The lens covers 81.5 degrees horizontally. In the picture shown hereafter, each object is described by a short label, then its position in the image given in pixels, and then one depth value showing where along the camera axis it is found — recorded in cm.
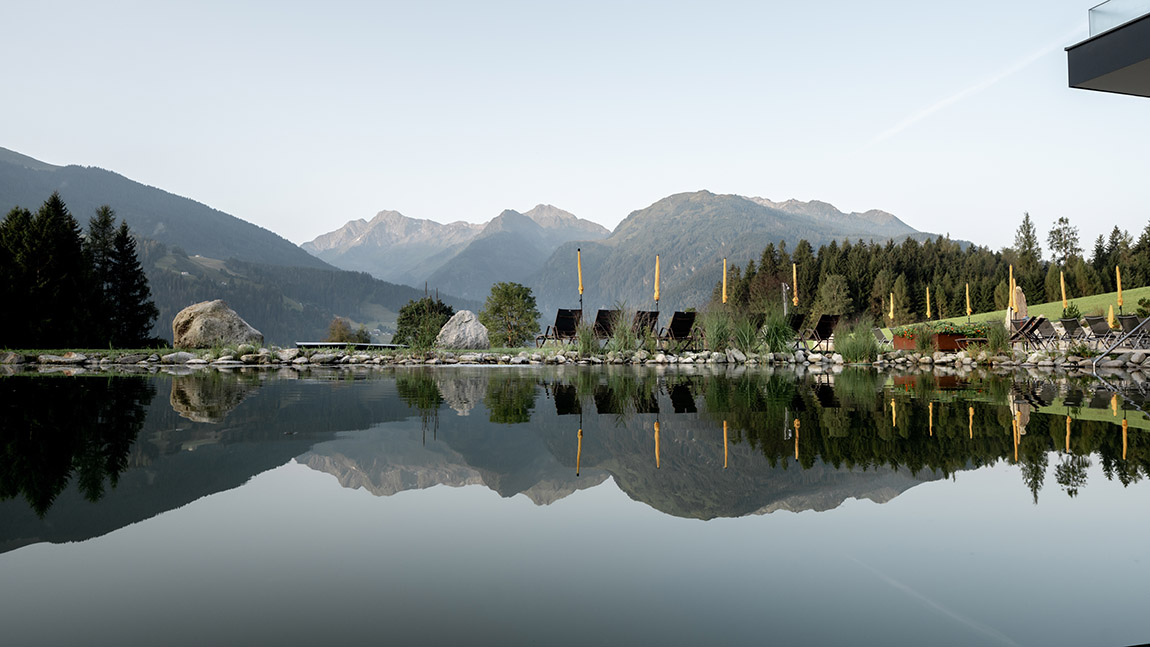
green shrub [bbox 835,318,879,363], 1302
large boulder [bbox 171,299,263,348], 1753
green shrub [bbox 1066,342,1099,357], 1122
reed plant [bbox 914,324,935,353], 1388
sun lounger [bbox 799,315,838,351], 1523
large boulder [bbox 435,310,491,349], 1934
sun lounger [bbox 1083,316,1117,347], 1259
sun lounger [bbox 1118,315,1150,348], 1161
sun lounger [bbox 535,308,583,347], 1541
